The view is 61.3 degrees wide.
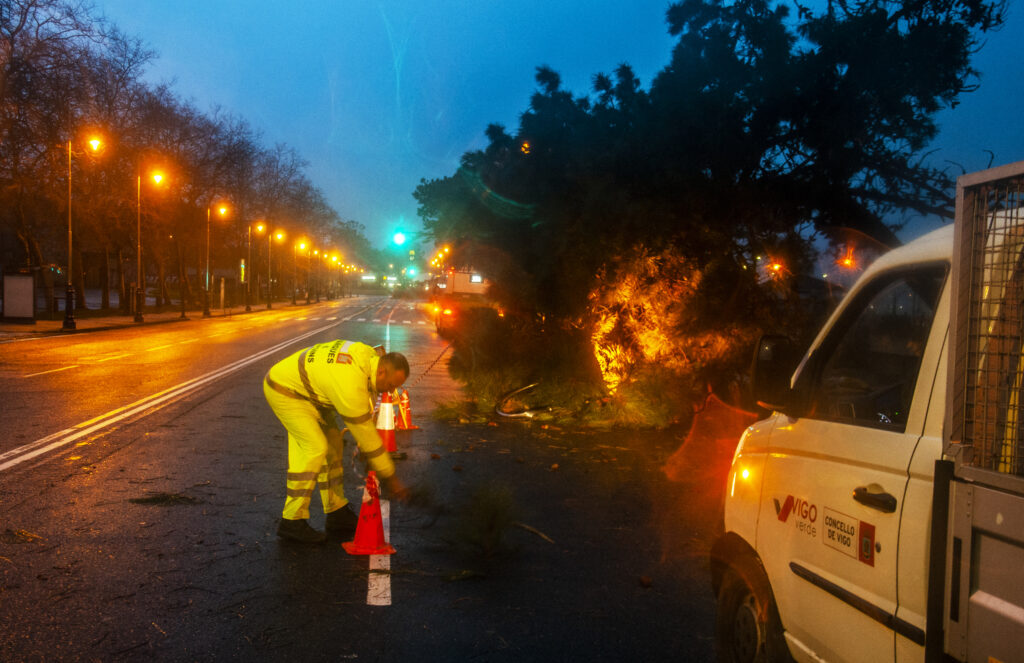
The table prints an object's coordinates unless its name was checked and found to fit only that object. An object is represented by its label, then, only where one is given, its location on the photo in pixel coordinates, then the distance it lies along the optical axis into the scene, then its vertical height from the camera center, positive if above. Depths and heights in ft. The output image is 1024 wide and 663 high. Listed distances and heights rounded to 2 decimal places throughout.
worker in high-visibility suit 19.15 -2.77
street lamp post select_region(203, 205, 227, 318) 175.42 -2.18
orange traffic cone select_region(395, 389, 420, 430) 39.22 -5.46
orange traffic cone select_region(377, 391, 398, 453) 32.17 -4.71
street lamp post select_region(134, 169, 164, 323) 134.82 -0.50
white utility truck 8.11 -1.92
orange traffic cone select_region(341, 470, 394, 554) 19.86 -5.45
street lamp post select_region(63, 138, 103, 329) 106.42 -1.83
